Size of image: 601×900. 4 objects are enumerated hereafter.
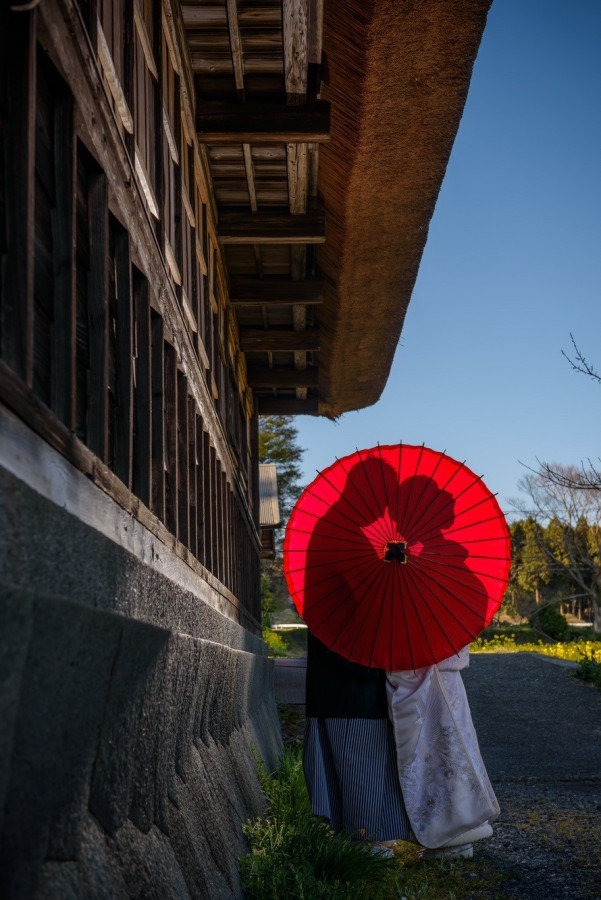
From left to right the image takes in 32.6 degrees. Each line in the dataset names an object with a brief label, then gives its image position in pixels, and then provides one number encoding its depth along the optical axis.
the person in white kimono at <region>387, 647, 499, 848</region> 4.79
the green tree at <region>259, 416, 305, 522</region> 42.31
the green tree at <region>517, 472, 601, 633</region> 32.12
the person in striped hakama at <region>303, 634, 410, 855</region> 4.84
